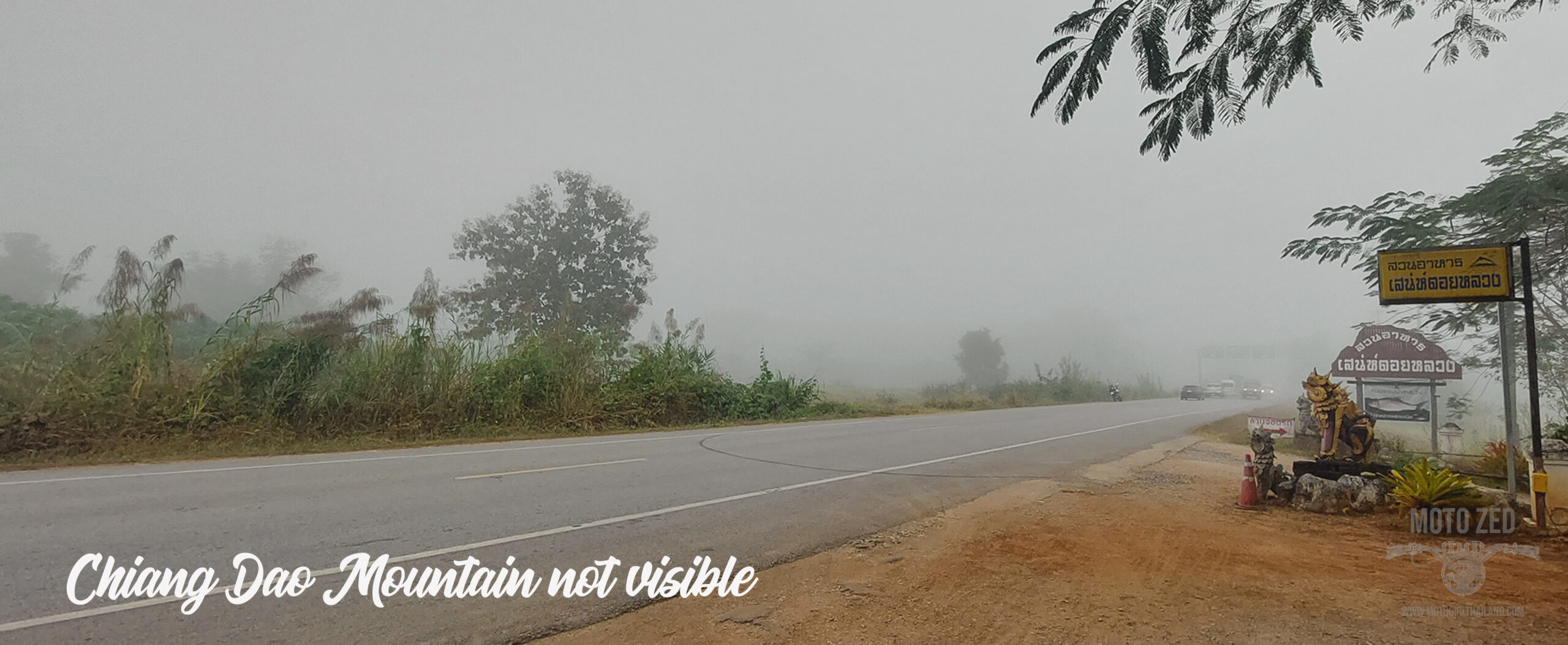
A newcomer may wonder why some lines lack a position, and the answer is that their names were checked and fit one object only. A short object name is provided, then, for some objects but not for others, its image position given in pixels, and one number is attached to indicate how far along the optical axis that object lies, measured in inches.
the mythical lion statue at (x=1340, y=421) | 322.7
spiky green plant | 243.1
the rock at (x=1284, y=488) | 294.0
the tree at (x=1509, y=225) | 343.6
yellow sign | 263.7
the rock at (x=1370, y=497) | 271.4
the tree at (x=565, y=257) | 1194.0
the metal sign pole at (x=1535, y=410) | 231.1
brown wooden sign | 485.7
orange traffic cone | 293.3
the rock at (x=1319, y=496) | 276.8
